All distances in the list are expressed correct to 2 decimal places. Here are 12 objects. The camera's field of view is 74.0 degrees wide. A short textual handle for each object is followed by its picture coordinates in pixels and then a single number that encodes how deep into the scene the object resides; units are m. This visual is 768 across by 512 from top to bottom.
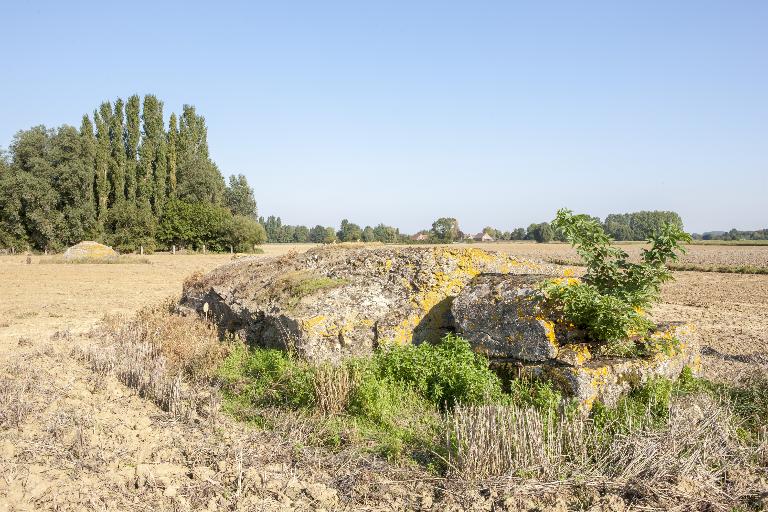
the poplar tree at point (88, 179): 54.69
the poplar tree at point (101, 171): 56.44
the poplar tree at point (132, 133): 59.22
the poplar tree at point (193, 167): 63.31
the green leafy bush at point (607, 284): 6.58
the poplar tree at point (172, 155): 61.69
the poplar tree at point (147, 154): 59.34
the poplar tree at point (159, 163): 60.22
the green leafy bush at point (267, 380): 6.89
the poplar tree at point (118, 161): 57.75
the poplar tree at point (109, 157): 57.81
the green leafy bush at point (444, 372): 6.53
